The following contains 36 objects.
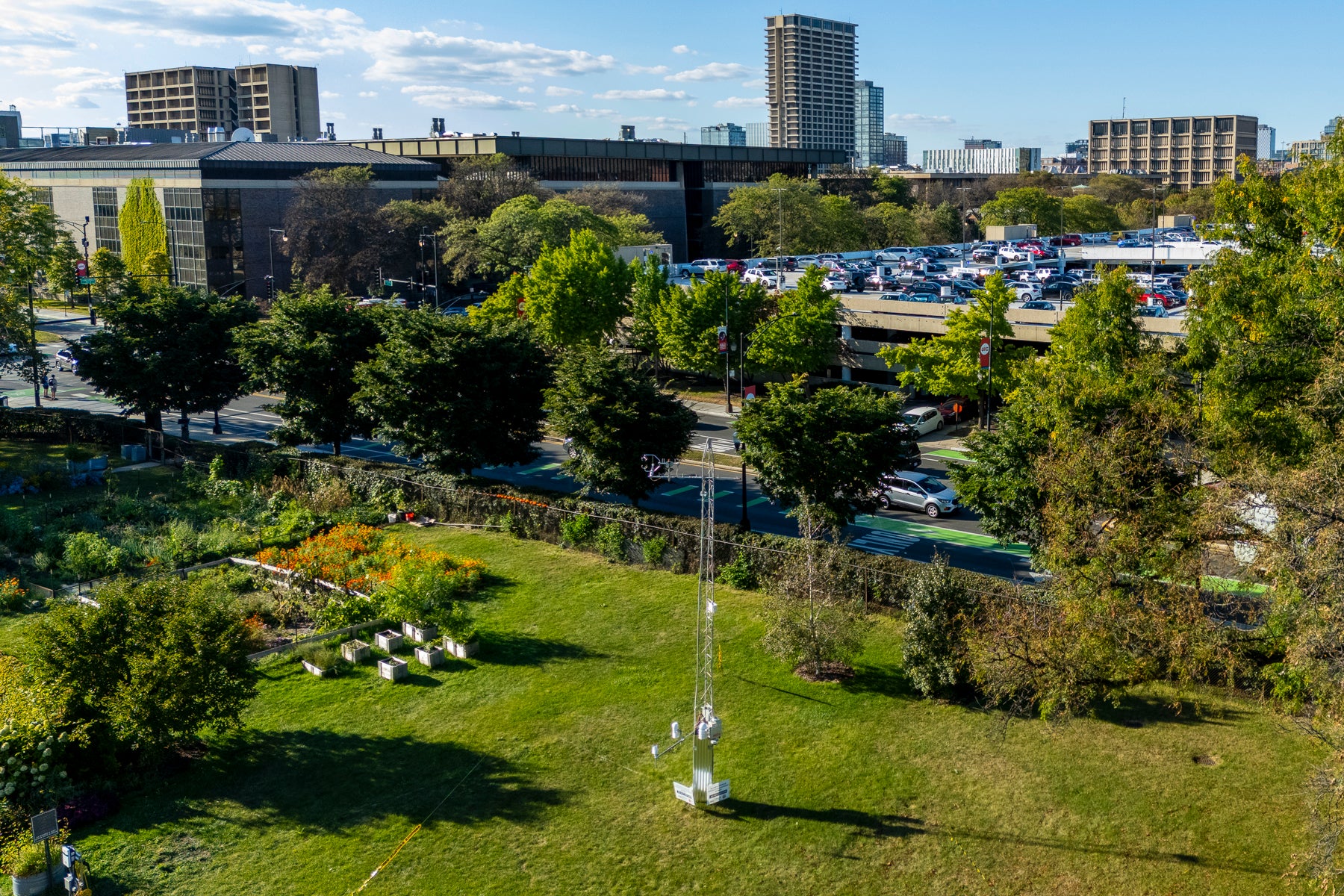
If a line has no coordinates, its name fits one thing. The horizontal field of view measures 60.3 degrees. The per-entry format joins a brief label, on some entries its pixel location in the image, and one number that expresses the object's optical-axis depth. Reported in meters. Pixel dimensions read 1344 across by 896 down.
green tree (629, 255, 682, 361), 60.94
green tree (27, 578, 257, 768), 22.31
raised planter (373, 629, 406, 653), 28.56
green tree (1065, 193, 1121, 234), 123.38
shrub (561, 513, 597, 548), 35.59
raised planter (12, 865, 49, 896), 19.27
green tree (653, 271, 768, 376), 57.81
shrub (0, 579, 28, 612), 31.39
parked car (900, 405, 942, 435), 52.12
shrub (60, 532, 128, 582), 33.34
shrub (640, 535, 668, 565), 33.81
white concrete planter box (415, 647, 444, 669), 27.78
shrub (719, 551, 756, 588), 31.94
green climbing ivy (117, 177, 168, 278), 97.31
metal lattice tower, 21.09
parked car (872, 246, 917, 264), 96.21
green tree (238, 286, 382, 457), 43.91
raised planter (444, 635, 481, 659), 28.27
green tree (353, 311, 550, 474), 39.56
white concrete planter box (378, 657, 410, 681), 27.17
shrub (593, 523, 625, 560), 34.62
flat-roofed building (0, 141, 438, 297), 93.88
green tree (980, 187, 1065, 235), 120.25
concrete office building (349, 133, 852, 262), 118.44
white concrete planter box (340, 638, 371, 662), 28.17
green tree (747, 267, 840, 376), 55.75
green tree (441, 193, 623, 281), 83.38
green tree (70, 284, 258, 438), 48.47
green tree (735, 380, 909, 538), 33.00
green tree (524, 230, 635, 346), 62.44
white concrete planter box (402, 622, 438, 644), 28.80
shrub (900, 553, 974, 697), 24.94
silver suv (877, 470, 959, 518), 39.25
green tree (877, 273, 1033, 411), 50.38
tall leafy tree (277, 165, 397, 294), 87.75
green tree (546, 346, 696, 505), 36.09
